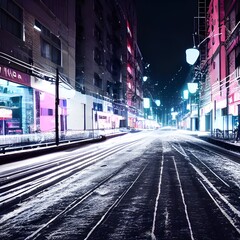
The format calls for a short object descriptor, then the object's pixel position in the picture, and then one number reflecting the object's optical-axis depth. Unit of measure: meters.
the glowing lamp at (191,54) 21.89
